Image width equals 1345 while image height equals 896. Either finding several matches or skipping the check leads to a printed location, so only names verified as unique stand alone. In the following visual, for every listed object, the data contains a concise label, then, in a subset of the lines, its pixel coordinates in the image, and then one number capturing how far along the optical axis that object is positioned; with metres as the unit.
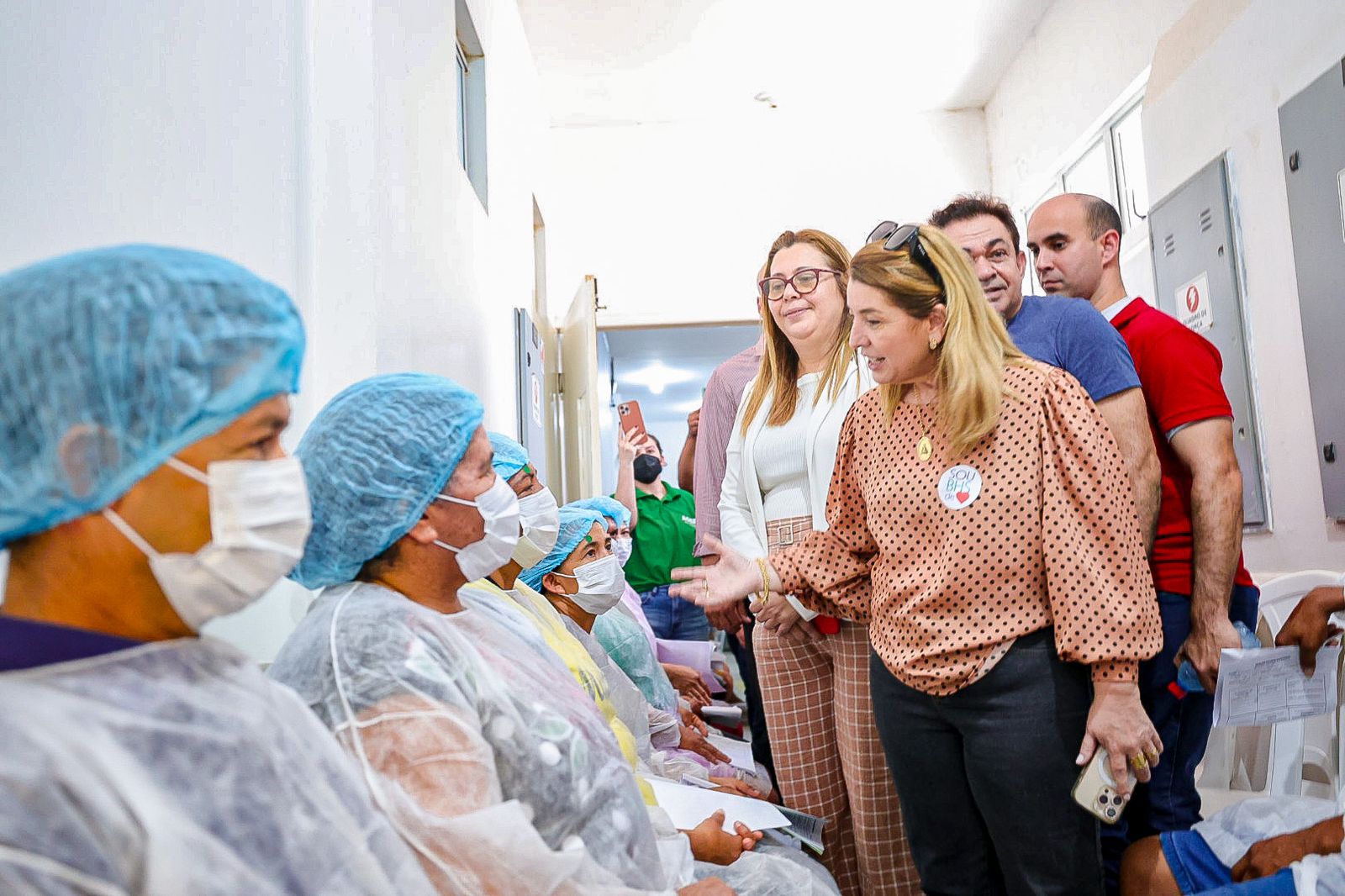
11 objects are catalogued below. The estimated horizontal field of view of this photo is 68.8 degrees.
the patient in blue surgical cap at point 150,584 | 0.68
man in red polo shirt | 1.80
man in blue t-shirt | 1.75
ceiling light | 10.66
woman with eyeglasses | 2.03
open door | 4.79
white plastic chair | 2.29
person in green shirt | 4.50
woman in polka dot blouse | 1.51
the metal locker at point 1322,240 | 2.91
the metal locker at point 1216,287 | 3.50
